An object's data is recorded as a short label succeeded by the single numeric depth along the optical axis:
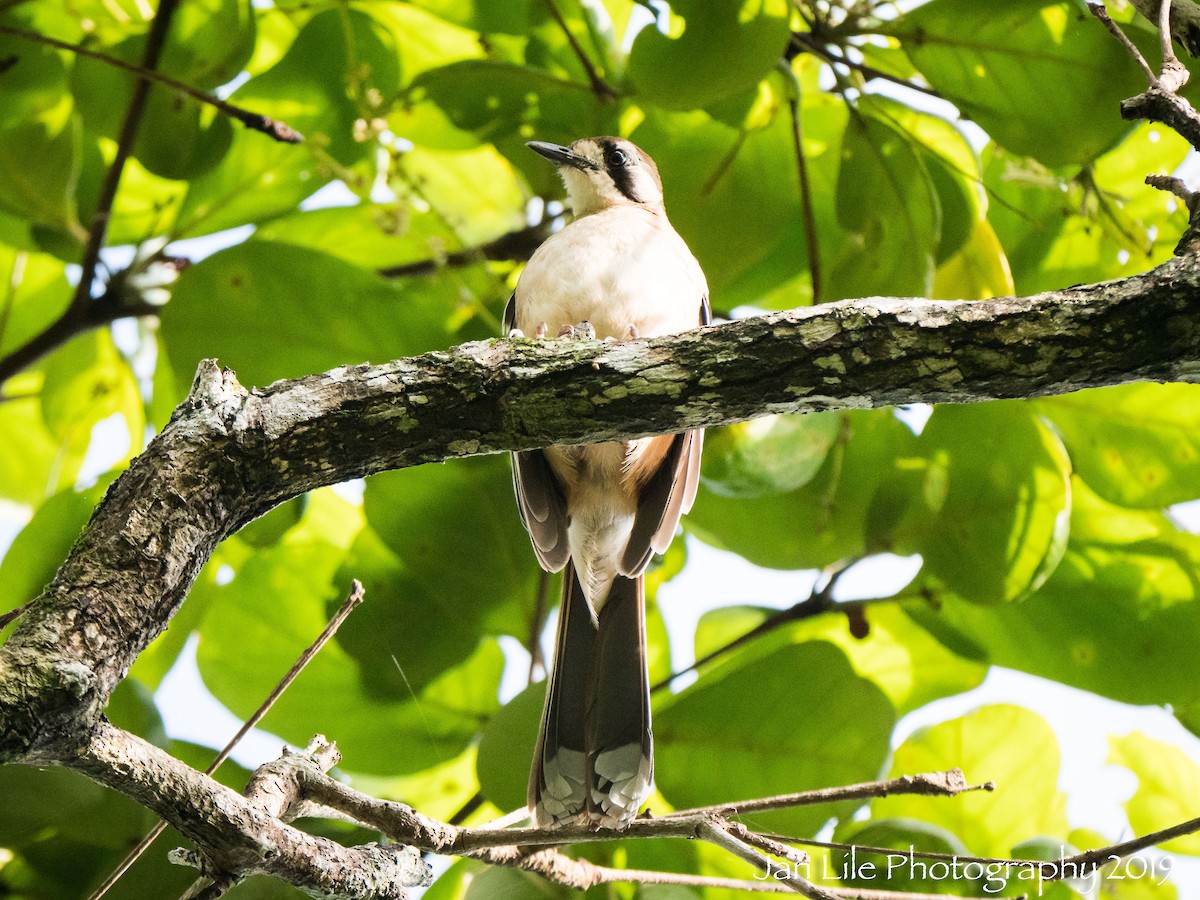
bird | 4.91
